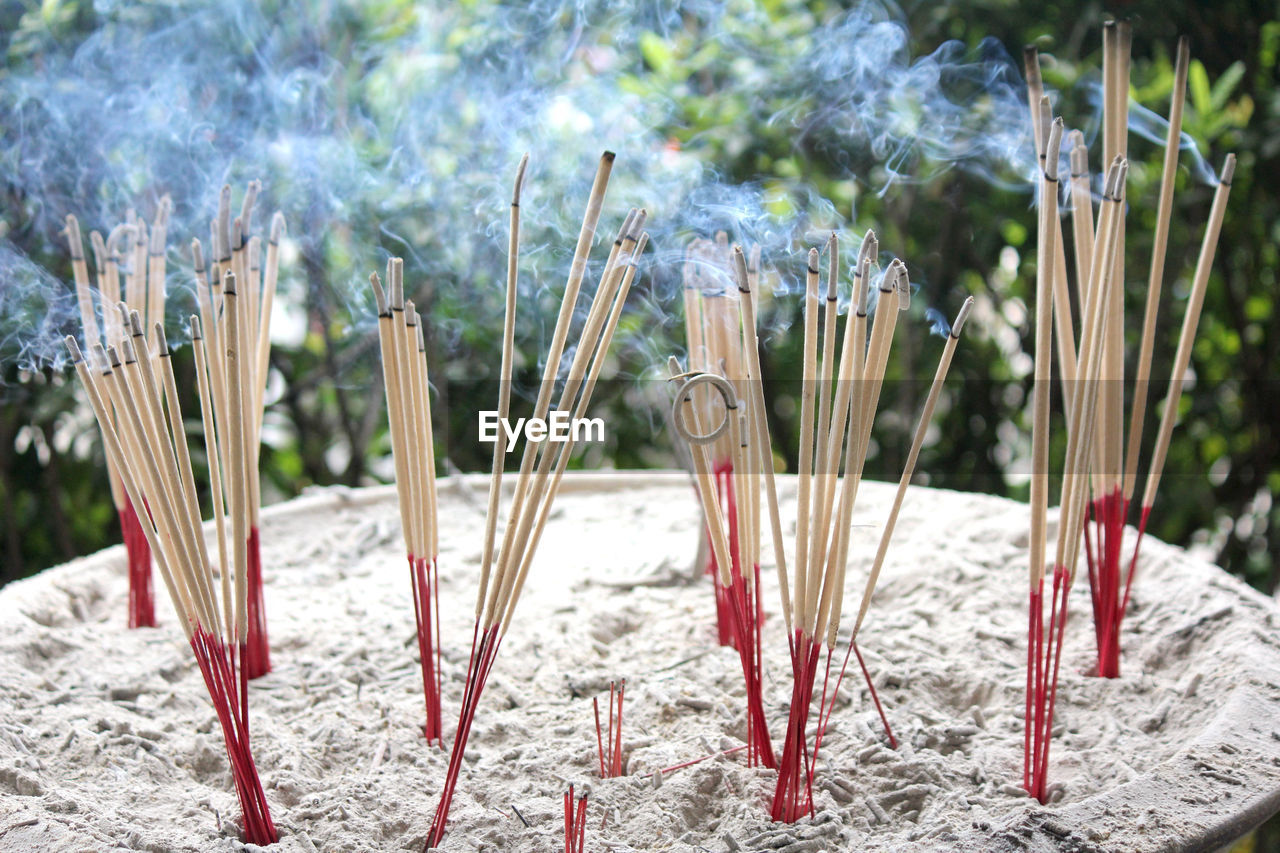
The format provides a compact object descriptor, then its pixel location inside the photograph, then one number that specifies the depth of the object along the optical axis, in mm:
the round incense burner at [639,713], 854
